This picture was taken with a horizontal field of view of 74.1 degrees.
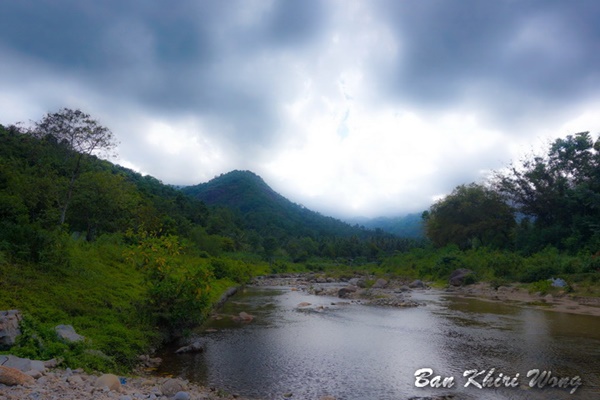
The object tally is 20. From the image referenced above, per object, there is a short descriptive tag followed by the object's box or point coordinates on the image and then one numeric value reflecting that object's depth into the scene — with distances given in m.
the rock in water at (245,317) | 23.56
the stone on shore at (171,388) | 9.88
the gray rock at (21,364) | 8.73
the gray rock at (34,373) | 8.60
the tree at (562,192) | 44.97
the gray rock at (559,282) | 32.13
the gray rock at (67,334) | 11.91
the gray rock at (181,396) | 9.42
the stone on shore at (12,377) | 7.78
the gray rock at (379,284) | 45.97
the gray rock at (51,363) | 9.85
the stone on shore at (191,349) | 15.67
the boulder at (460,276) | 43.06
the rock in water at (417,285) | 45.75
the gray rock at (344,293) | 36.86
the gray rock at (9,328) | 10.21
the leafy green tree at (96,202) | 33.91
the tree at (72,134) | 27.64
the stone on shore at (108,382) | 9.25
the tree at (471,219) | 62.12
